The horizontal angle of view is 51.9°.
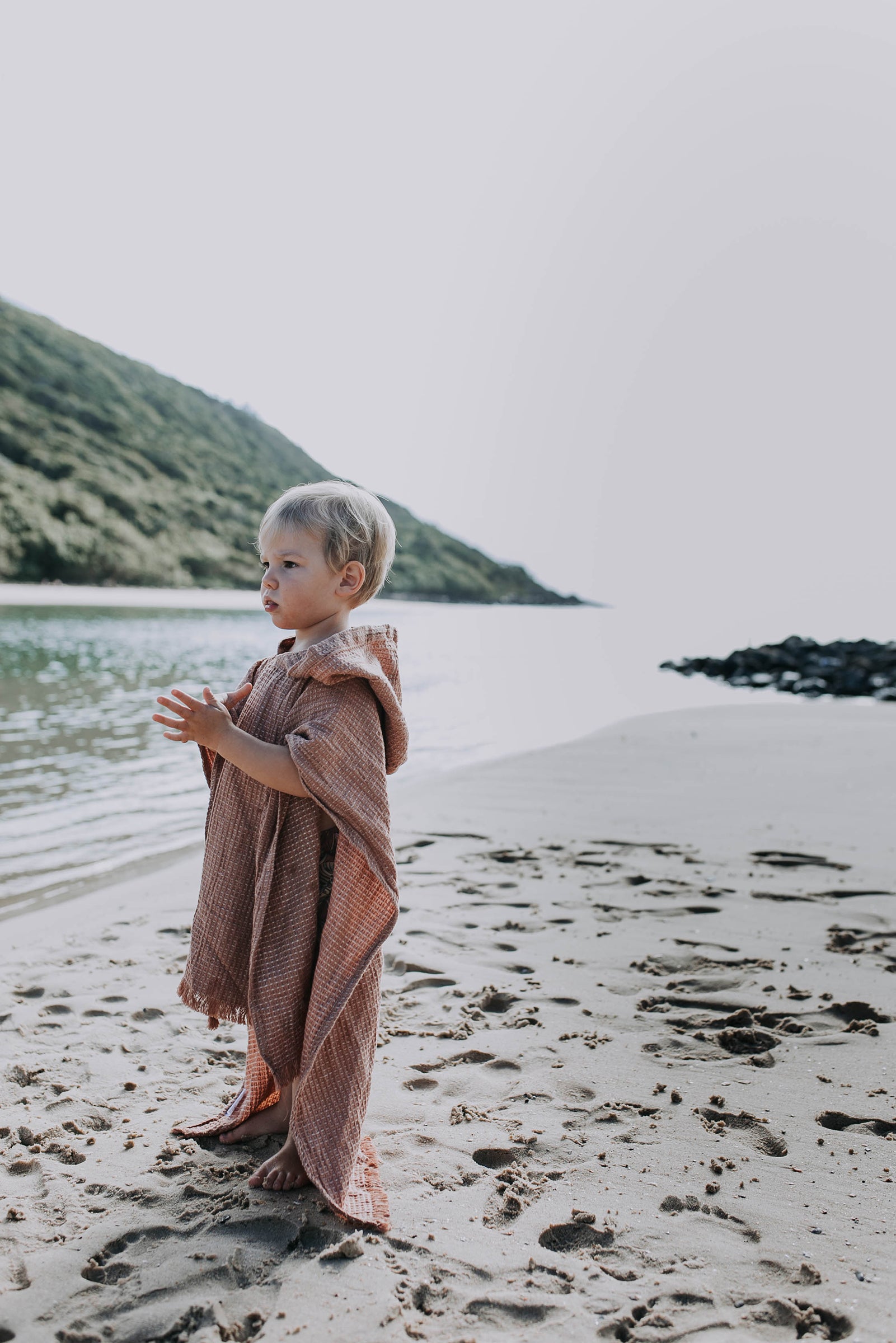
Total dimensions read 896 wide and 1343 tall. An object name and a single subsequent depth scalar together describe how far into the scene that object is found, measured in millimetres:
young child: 2244
